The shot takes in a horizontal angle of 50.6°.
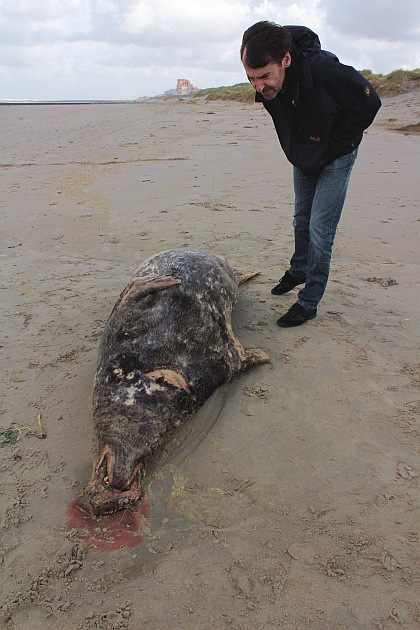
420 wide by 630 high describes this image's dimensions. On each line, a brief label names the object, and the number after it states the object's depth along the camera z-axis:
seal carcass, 2.30
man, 2.71
